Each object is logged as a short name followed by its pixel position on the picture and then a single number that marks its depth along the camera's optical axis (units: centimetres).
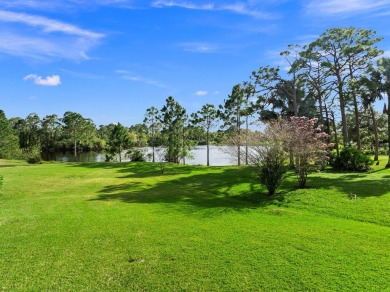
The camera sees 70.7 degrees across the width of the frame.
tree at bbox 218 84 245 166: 3503
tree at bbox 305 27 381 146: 2314
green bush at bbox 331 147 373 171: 2171
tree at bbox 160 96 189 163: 4134
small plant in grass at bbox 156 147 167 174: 2632
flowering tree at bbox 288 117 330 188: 1498
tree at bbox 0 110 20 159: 4494
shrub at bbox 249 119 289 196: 1395
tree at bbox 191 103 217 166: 3994
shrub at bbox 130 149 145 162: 4150
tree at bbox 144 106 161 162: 4282
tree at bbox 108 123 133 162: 4694
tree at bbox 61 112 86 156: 7048
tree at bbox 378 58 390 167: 2270
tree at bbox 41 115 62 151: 7788
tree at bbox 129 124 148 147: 8069
